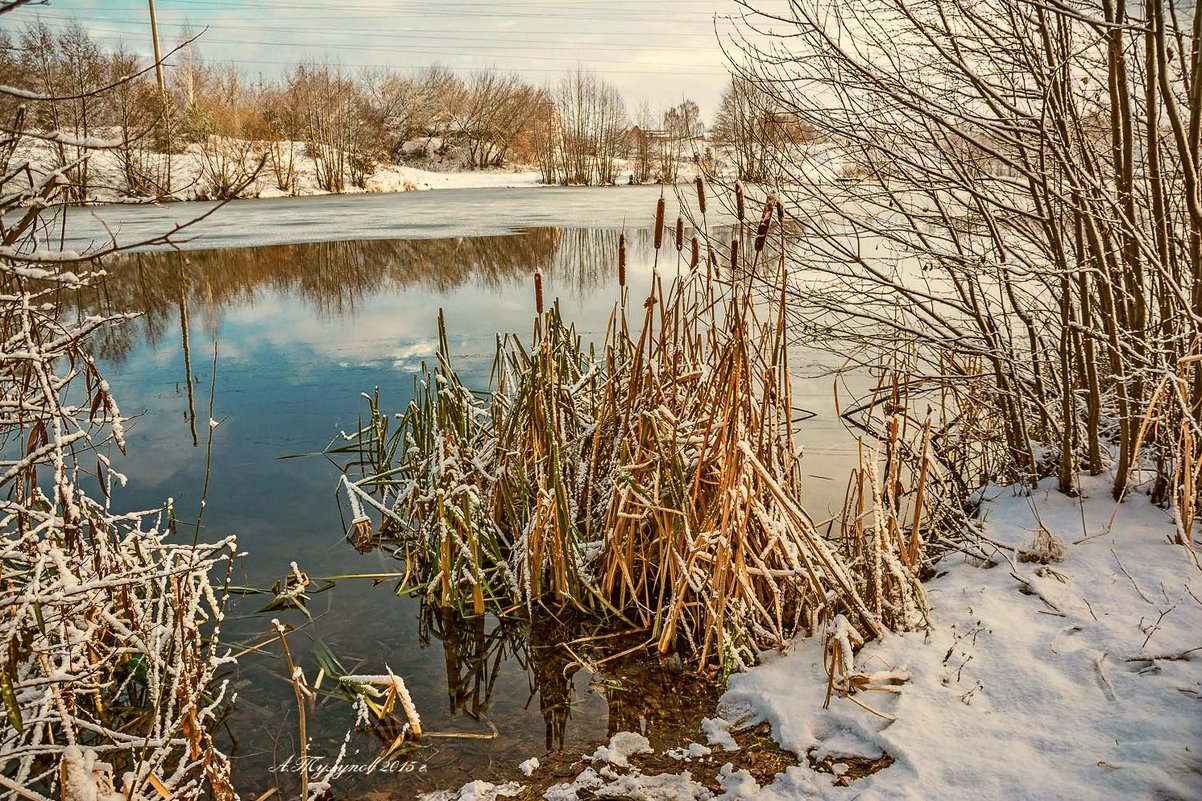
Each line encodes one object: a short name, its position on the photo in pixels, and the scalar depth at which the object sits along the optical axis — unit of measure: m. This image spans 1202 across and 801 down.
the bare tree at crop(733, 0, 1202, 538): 3.45
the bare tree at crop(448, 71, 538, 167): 42.06
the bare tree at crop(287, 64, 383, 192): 31.33
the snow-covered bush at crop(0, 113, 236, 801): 2.12
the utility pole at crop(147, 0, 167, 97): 32.87
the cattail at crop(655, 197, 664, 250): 2.92
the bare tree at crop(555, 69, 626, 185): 33.12
